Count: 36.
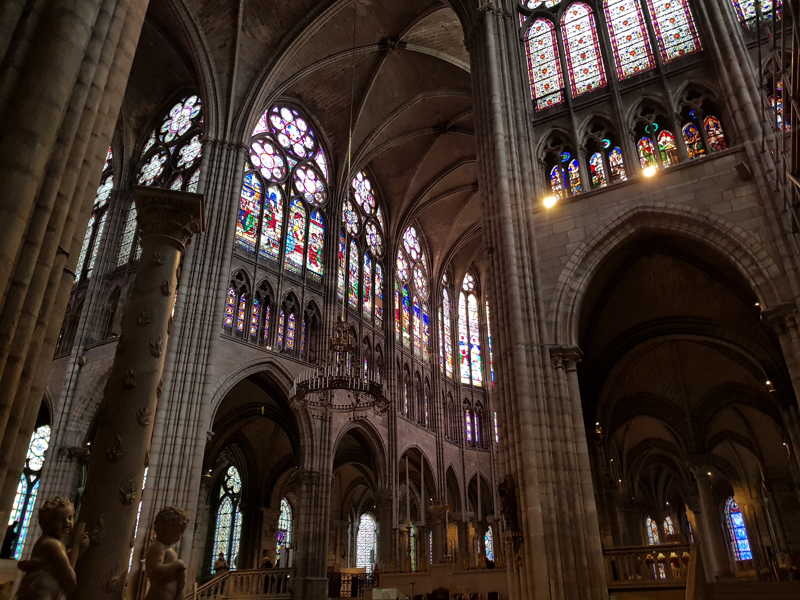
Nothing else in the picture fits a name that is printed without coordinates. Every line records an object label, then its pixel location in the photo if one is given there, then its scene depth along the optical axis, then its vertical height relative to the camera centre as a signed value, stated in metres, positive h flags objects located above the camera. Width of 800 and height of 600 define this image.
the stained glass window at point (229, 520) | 23.90 +2.42
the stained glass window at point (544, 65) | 13.42 +11.06
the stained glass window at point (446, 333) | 27.80 +11.17
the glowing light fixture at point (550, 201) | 11.91 +7.07
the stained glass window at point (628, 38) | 12.70 +11.01
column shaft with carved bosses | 4.84 +1.58
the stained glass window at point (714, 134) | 11.04 +7.71
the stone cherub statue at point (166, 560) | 4.37 +0.17
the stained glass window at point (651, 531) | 31.52 +2.55
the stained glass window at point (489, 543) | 28.91 +1.81
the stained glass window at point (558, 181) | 12.26 +7.69
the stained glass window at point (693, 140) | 11.20 +7.72
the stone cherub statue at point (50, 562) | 3.59 +0.13
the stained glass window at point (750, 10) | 10.92 +10.04
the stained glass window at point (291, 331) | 19.02 +7.52
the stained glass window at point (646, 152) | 11.66 +7.81
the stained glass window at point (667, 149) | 11.43 +7.74
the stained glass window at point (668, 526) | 31.87 +2.80
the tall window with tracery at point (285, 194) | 19.50 +12.50
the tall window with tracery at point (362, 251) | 22.55 +12.22
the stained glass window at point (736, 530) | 27.41 +2.27
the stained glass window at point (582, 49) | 13.14 +11.22
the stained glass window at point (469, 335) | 29.30 +11.58
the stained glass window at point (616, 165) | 11.85 +7.70
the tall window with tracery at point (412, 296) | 25.48 +11.79
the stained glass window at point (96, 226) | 20.41 +11.76
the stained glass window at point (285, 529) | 24.95 +2.21
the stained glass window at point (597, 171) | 12.02 +7.72
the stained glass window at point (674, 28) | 12.20 +10.68
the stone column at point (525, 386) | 9.08 +3.13
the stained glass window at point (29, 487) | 18.30 +2.92
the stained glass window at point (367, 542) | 29.75 +1.95
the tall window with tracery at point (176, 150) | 20.21 +14.20
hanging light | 12.51 +3.97
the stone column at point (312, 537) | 16.17 +1.23
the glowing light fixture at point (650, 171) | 11.18 +7.11
